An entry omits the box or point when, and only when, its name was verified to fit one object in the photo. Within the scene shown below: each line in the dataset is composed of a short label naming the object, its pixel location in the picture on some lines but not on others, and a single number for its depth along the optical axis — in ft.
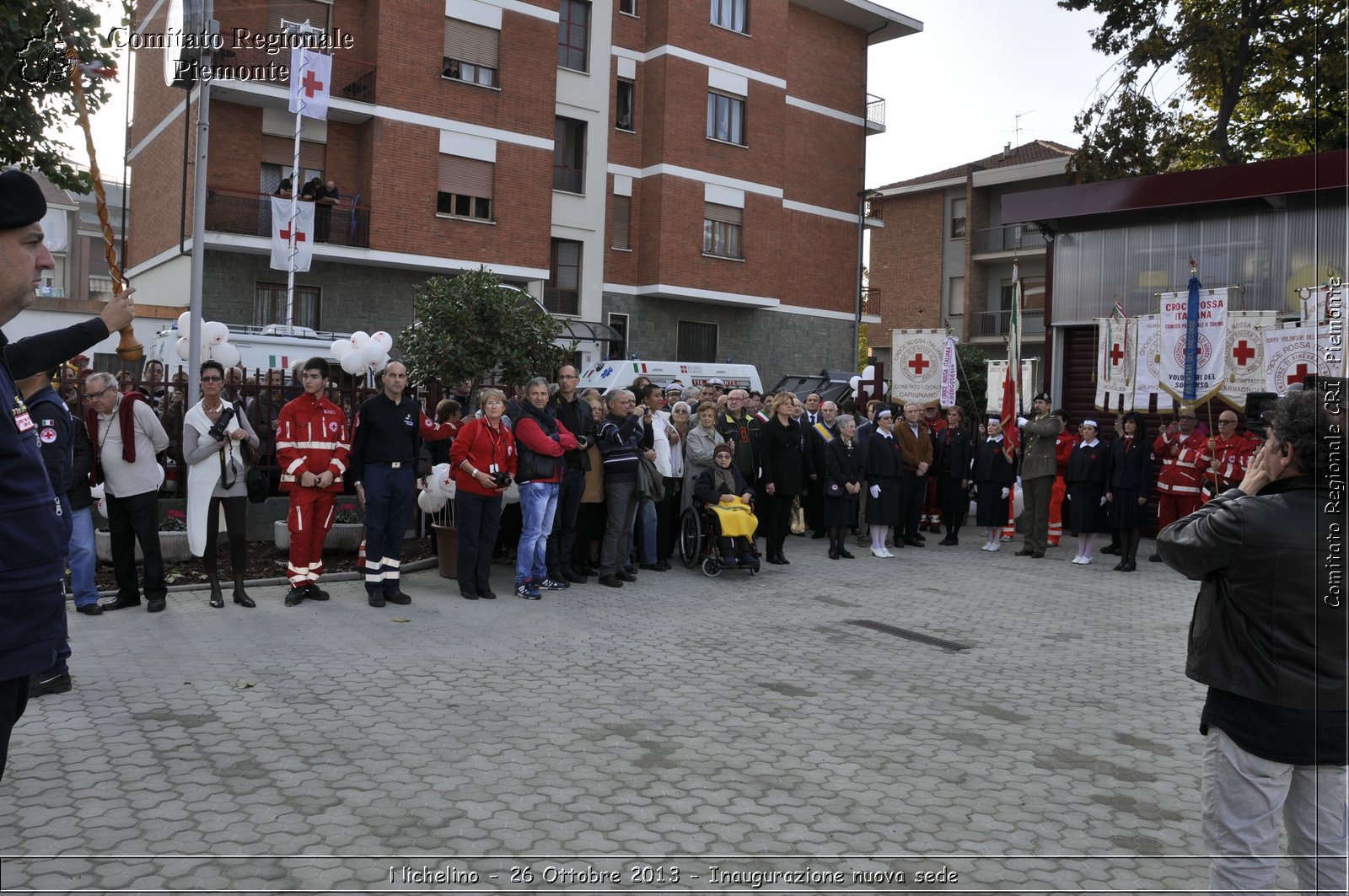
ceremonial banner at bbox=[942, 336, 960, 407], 56.44
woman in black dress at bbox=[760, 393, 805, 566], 42.32
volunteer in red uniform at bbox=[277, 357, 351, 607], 29.99
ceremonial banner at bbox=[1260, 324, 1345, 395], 41.16
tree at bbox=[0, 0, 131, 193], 43.88
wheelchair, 38.45
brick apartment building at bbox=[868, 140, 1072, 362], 143.13
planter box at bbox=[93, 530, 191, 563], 34.50
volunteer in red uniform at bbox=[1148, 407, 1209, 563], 44.62
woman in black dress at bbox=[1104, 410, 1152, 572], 44.24
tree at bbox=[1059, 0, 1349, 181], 75.46
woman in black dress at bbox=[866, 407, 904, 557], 46.03
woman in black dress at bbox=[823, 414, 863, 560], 44.75
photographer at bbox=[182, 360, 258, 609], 29.35
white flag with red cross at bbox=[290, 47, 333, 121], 73.15
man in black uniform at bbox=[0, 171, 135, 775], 8.84
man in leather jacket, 10.65
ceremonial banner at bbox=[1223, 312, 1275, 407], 44.91
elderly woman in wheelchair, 38.29
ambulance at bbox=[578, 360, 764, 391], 73.82
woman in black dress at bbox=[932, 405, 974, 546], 51.72
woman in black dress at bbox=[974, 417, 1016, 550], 49.98
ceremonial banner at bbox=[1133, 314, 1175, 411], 50.70
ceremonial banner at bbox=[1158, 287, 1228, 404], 43.93
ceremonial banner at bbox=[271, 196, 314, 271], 74.23
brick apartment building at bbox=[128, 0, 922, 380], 84.02
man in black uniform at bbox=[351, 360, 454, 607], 30.63
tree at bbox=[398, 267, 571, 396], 48.85
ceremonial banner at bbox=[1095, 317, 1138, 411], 52.26
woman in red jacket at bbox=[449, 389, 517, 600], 32.12
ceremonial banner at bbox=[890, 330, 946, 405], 56.49
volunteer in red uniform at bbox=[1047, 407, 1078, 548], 50.21
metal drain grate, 27.96
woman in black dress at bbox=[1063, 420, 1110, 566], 46.33
